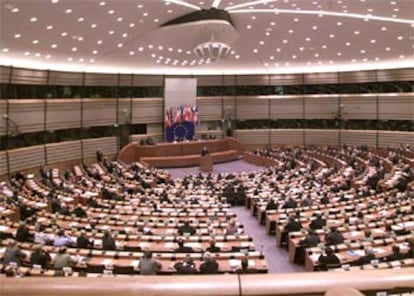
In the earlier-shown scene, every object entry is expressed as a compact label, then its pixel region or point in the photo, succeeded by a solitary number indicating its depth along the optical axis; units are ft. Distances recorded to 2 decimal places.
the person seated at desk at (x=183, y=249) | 39.07
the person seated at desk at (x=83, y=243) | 40.47
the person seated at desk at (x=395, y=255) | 34.96
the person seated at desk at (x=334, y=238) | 41.09
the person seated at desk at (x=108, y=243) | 39.86
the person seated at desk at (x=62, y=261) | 33.45
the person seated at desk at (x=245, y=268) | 32.73
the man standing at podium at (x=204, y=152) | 110.88
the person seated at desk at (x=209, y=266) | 32.91
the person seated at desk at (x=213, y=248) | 39.01
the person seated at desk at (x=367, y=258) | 35.19
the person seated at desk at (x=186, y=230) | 45.34
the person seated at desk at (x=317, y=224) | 47.91
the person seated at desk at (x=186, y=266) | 32.55
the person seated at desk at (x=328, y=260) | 35.68
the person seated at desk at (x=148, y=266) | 32.86
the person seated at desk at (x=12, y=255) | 33.88
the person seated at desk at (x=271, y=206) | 58.95
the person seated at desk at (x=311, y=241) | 42.09
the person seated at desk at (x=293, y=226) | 47.91
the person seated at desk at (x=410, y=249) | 36.10
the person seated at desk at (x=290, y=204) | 59.31
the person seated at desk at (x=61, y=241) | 40.81
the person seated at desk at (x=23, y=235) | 42.57
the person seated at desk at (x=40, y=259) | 34.58
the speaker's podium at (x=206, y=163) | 108.78
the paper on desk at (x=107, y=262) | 34.88
